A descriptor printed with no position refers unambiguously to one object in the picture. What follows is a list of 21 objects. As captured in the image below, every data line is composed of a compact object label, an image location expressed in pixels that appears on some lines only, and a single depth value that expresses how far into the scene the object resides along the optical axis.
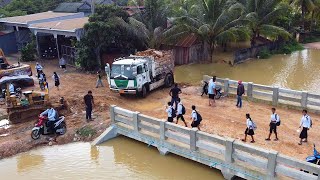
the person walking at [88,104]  14.74
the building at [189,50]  26.48
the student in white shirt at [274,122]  11.89
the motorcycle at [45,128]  13.70
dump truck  17.41
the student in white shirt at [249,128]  11.61
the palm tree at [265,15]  28.56
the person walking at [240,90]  15.61
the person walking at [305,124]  11.49
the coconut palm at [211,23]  25.20
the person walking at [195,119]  12.48
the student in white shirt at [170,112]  13.23
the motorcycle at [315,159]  9.57
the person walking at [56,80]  19.77
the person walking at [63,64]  25.37
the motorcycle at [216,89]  17.40
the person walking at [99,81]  20.44
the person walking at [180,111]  13.41
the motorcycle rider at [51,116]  13.80
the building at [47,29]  25.35
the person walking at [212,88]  15.96
